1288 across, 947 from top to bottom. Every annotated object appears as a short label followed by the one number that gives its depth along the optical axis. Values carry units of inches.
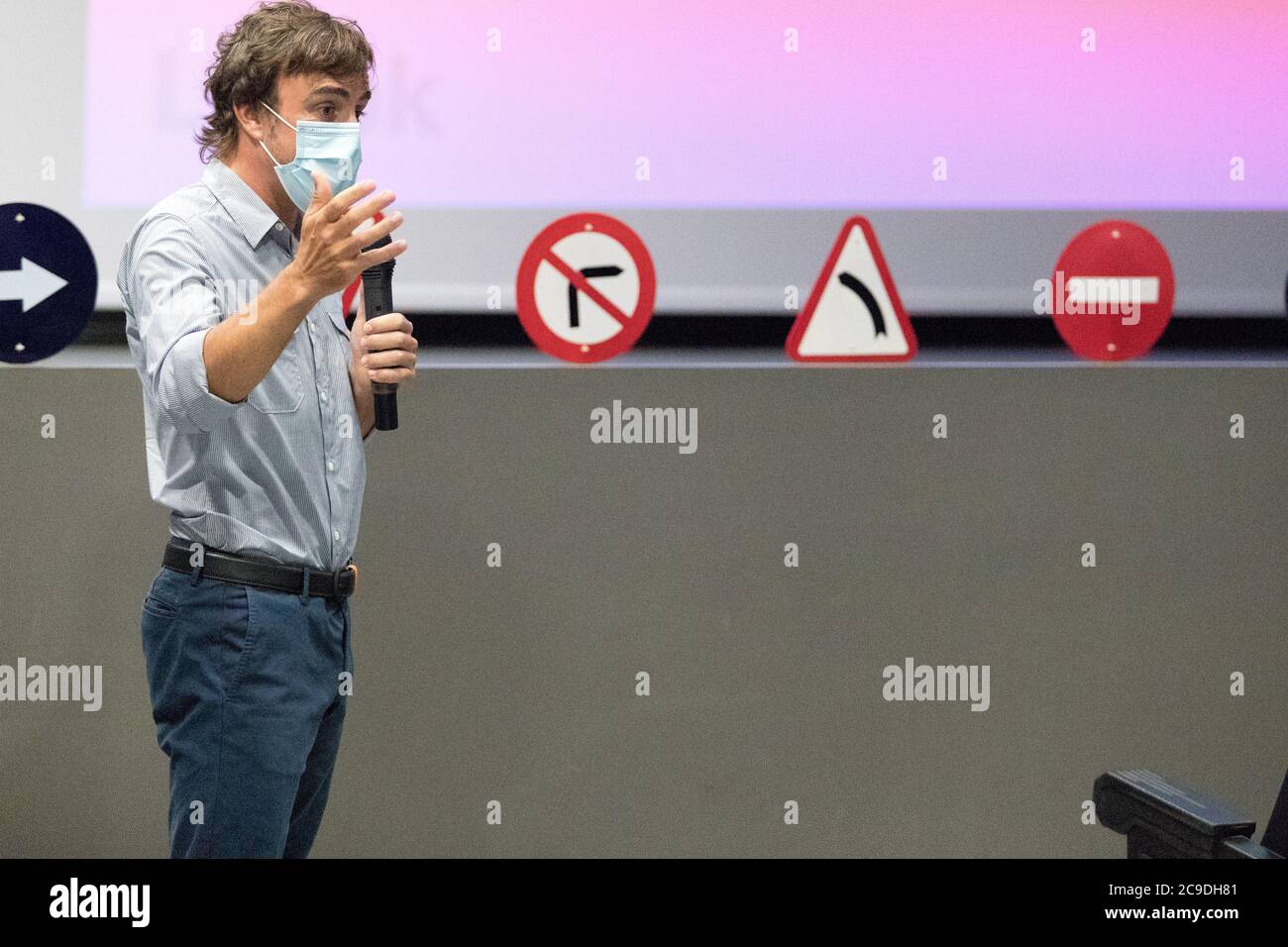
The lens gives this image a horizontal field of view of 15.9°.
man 237.5
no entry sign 267.0
